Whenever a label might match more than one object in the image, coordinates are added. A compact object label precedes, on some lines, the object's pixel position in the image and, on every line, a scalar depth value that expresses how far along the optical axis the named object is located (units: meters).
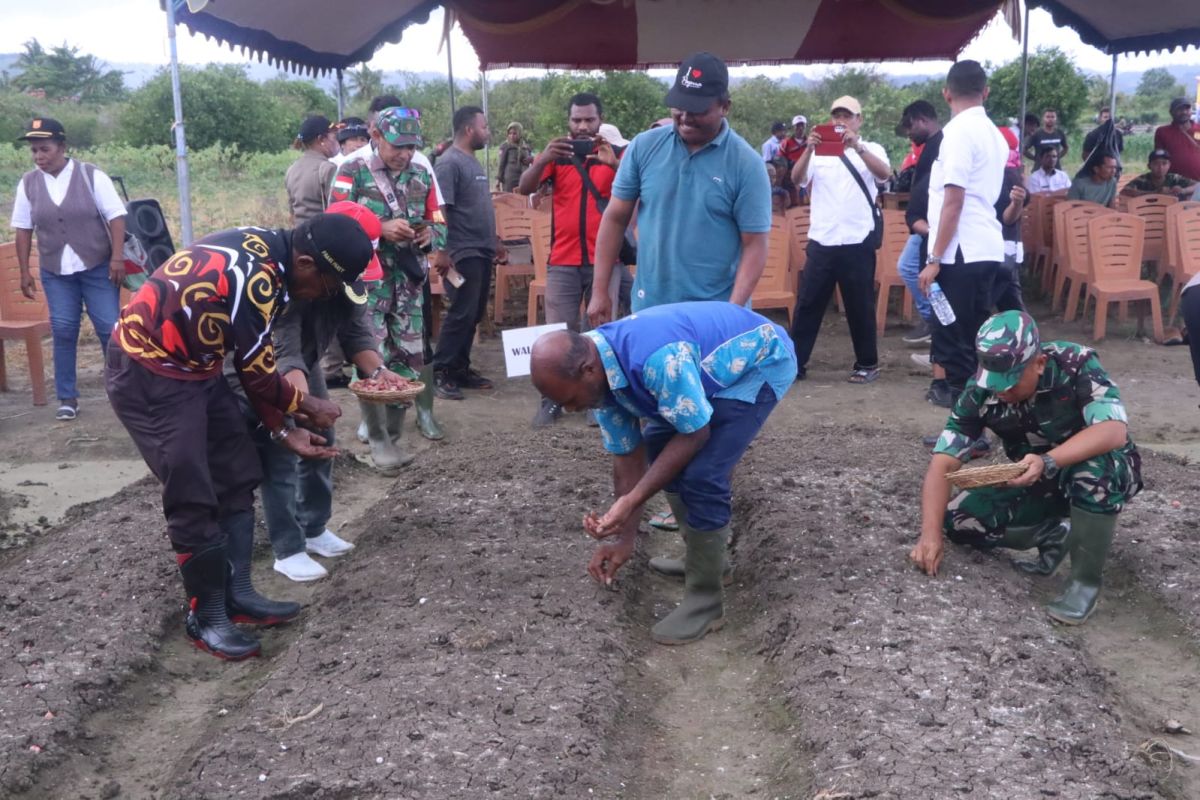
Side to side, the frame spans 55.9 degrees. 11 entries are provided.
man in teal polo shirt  4.27
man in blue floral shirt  3.21
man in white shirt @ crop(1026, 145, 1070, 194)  11.00
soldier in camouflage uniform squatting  3.71
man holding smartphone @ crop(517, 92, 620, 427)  6.12
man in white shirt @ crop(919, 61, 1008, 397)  5.76
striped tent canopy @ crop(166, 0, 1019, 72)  8.94
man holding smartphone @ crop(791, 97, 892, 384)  7.03
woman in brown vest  6.72
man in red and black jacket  3.45
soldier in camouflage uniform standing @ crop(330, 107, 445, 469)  5.72
